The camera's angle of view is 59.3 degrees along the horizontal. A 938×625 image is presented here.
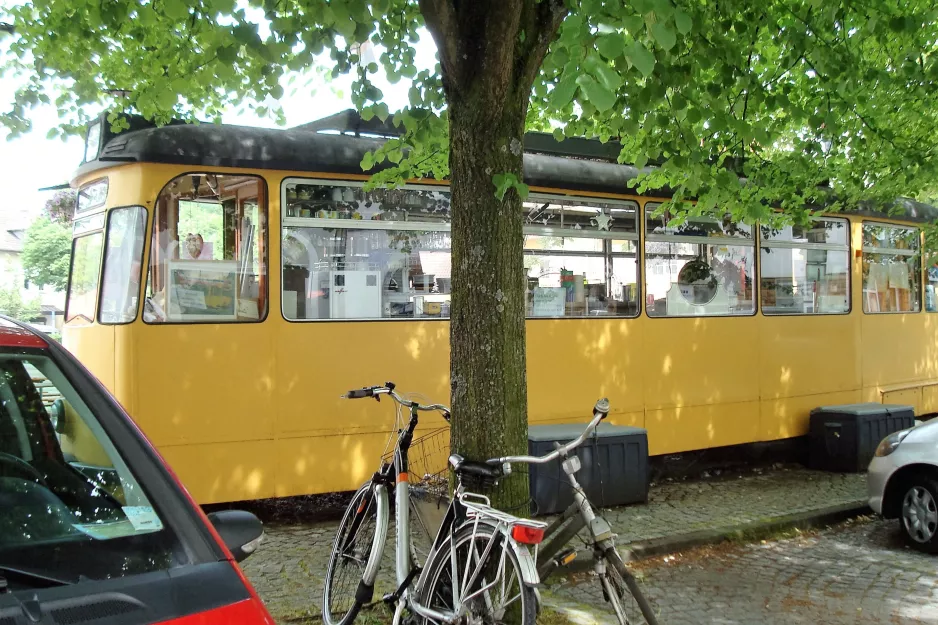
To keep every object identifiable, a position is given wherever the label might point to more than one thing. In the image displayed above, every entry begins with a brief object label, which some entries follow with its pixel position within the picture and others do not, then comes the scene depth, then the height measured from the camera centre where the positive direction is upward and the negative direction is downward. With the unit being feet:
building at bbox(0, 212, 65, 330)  157.07 +16.02
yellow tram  20.39 +1.16
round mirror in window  28.11 +2.07
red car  5.56 -1.43
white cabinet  22.16 +1.27
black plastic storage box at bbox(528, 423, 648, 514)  21.68 -3.42
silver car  21.16 -3.70
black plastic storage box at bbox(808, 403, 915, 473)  29.68 -3.25
